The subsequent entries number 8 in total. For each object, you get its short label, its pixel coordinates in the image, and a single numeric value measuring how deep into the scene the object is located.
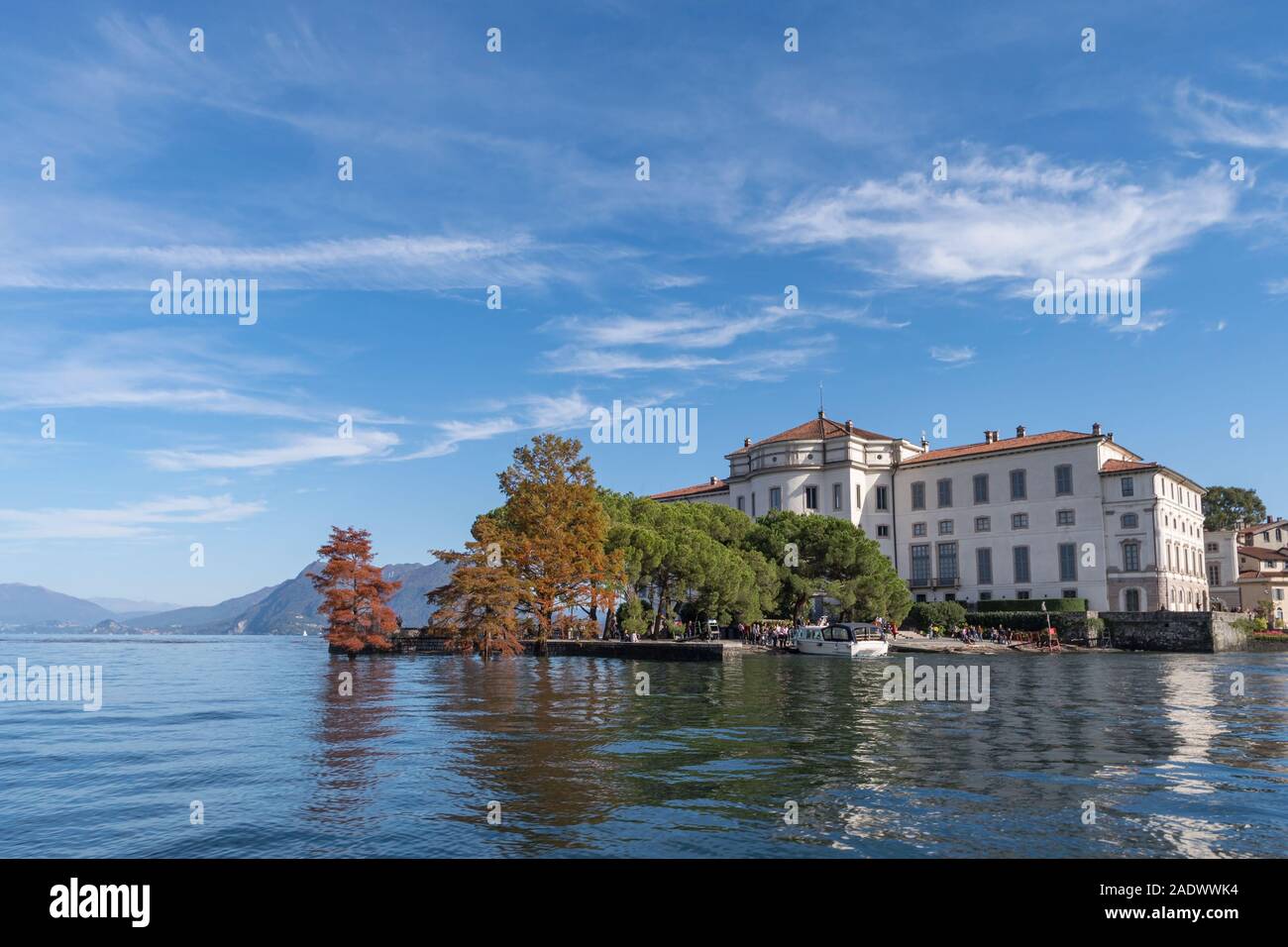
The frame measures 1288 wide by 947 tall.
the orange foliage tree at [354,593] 55.59
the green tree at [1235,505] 111.88
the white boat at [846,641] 54.91
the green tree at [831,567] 66.75
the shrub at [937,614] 70.81
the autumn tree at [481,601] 51.56
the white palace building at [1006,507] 71.94
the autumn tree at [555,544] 55.75
